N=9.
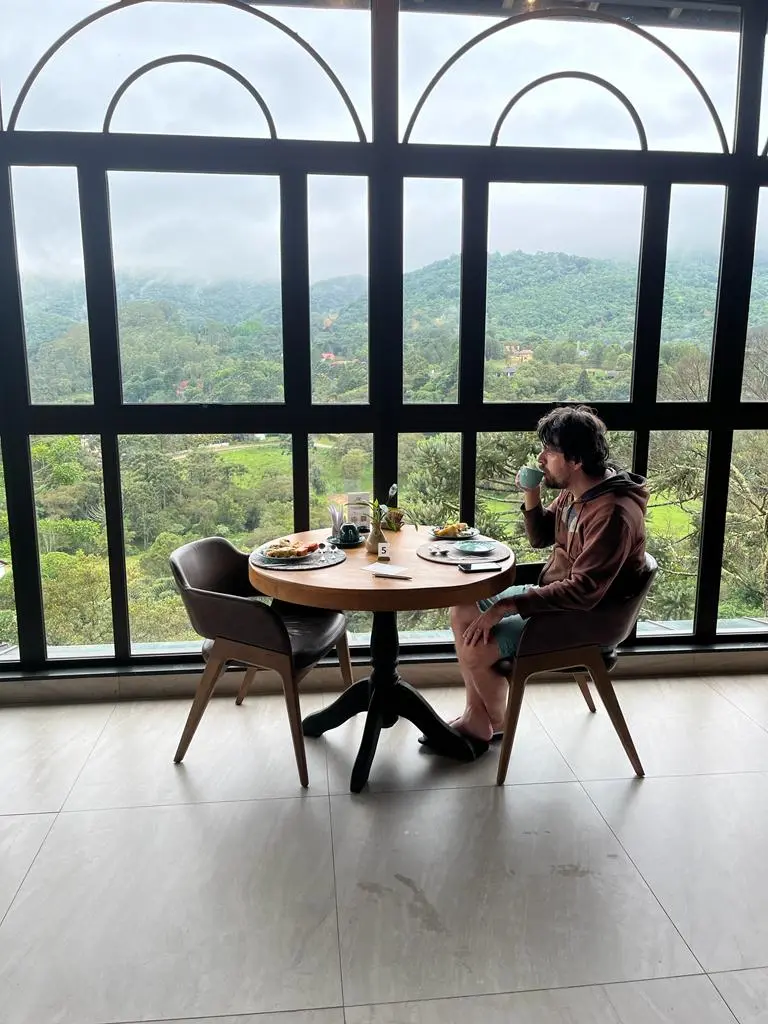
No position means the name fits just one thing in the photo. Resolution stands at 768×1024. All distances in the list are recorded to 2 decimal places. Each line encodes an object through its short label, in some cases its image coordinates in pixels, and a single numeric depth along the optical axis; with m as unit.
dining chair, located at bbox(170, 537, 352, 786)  2.35
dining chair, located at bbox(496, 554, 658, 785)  2.35
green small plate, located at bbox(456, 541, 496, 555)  2.53
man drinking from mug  2.30
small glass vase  2.61
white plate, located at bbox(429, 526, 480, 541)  2.78
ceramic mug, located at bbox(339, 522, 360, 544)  2.70
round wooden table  2.14
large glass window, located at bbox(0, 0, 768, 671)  2.84
